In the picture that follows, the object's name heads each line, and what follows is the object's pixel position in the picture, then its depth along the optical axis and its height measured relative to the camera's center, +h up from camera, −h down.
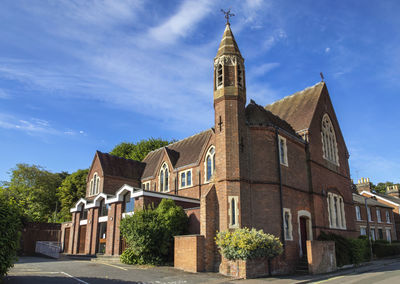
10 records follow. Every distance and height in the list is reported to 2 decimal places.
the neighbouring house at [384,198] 51.41 +4.24
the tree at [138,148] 49.22 +12.10
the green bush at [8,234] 9.71 -0.31
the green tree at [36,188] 47.31 +5.59
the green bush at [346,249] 20.58 -1.69
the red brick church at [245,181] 17.19 +3.09
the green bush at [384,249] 30.06 -2.47
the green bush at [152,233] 18.45 -0.54
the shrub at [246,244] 14.85 -0.99
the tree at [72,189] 47.56 +5.17
